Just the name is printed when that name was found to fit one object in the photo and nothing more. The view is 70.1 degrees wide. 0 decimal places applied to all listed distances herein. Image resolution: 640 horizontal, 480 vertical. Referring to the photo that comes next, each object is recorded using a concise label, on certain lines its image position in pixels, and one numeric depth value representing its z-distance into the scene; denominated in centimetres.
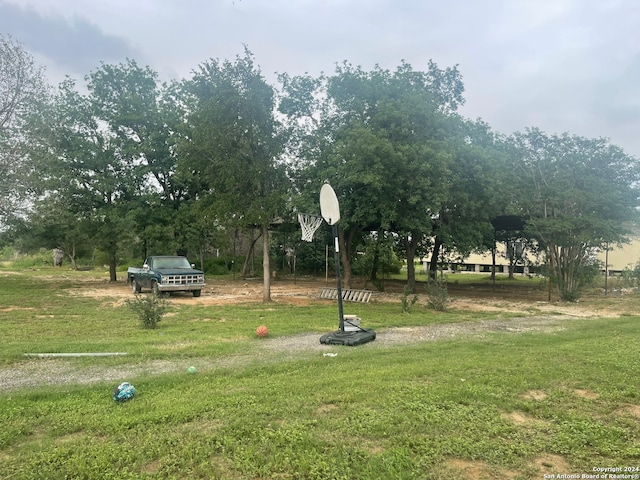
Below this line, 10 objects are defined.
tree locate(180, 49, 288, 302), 1437
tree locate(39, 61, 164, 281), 2304
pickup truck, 1709
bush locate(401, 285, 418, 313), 1241
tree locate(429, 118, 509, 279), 1701
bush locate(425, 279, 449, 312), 1336
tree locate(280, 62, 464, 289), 1386
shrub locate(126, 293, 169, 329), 927
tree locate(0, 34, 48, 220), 1577
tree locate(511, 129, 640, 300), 1670
